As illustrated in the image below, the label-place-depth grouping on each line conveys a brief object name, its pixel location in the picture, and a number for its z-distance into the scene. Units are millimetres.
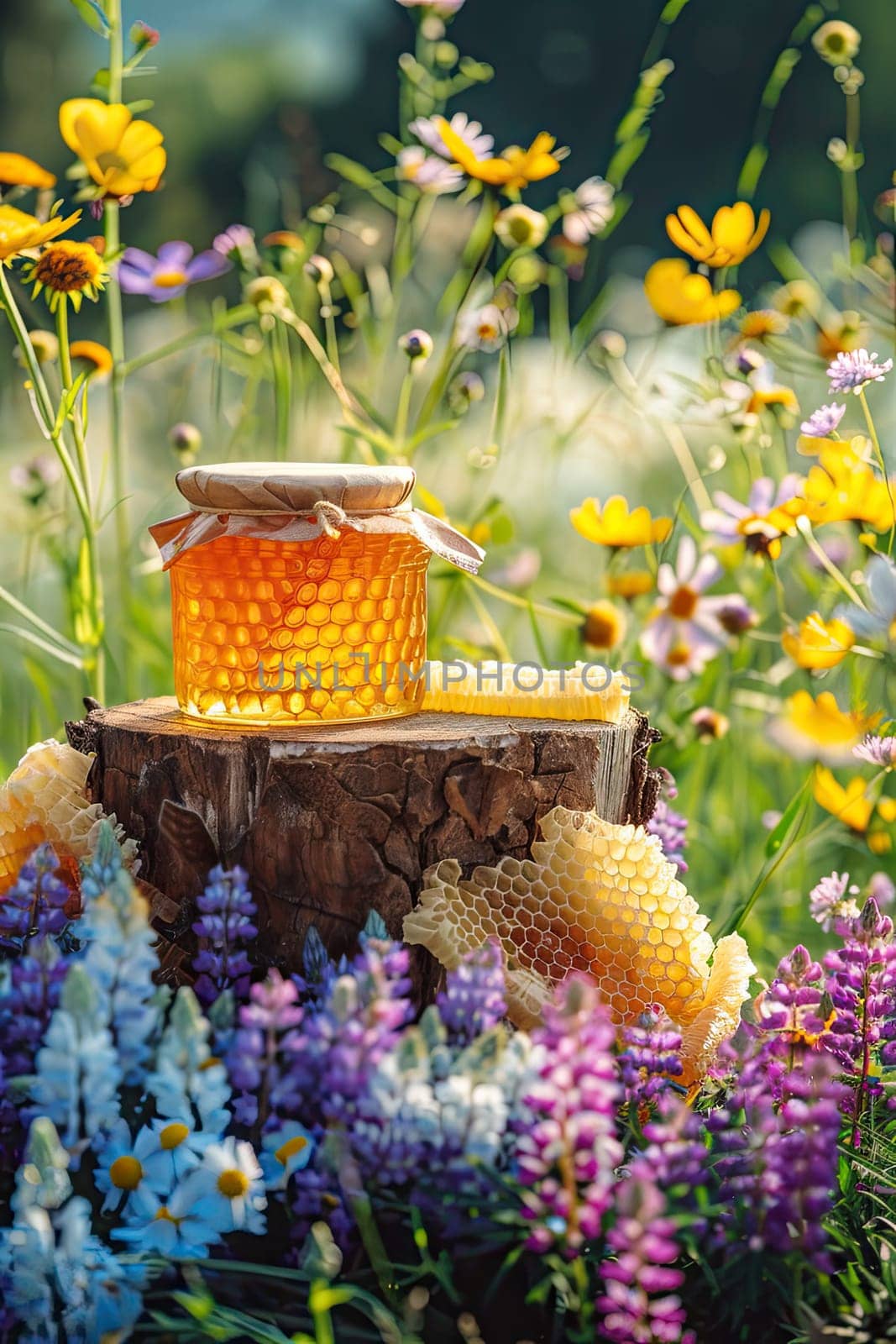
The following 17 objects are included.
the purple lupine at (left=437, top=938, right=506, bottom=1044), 861
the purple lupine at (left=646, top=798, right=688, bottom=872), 1068
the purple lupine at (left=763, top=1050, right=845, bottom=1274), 826
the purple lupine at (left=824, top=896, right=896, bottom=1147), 935
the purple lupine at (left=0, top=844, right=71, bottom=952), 915
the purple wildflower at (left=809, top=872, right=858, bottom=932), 1013
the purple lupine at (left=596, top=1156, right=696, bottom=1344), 792
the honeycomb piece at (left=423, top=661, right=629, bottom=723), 1000
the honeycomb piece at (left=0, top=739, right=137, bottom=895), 976
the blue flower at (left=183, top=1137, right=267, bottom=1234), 834
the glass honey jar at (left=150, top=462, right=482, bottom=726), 949
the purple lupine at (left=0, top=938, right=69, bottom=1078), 853
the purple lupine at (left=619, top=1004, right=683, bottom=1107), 889
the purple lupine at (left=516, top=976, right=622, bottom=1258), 810
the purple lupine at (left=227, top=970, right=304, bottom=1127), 837
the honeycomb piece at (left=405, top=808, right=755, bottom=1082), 960
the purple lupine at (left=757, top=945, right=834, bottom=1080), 910
